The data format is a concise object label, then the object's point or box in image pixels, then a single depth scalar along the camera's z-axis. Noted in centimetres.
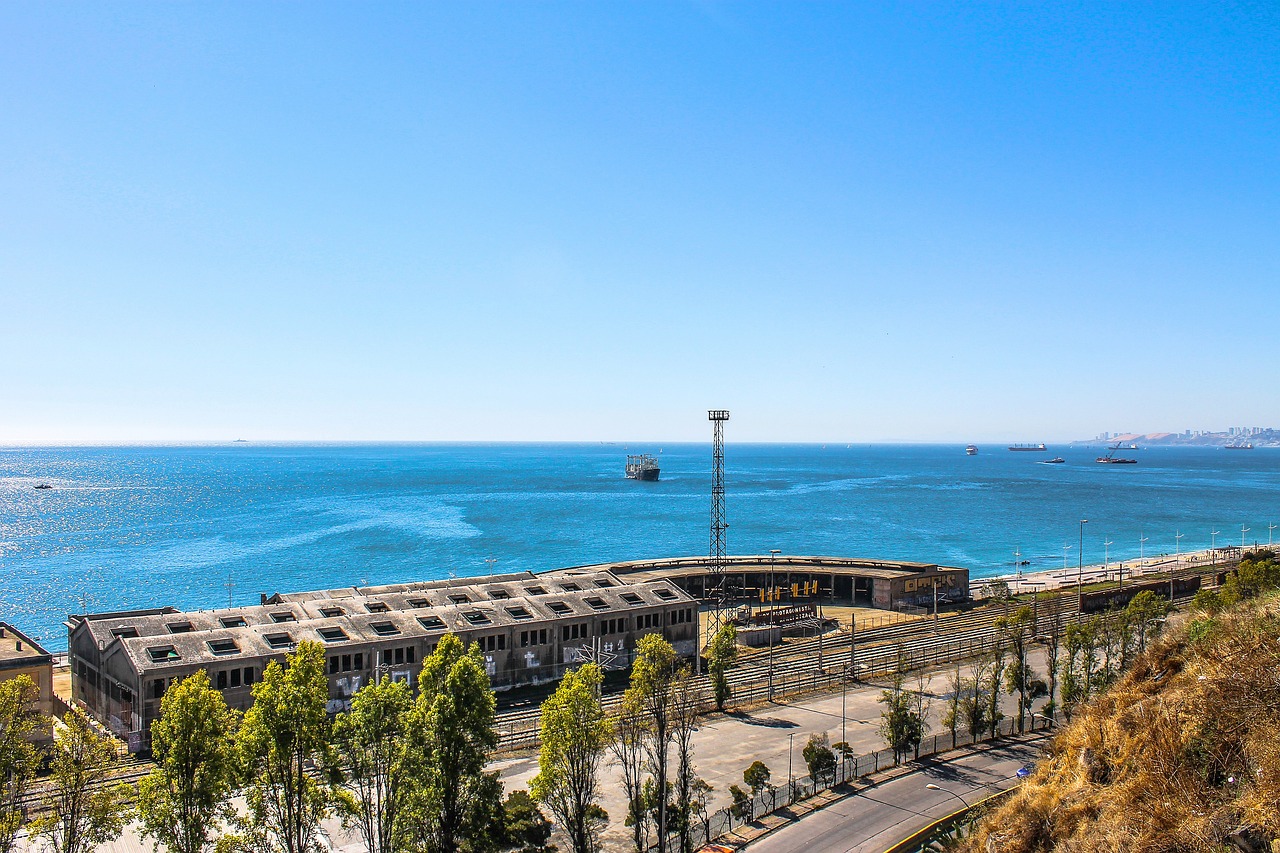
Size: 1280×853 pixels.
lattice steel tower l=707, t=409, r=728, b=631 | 8394
